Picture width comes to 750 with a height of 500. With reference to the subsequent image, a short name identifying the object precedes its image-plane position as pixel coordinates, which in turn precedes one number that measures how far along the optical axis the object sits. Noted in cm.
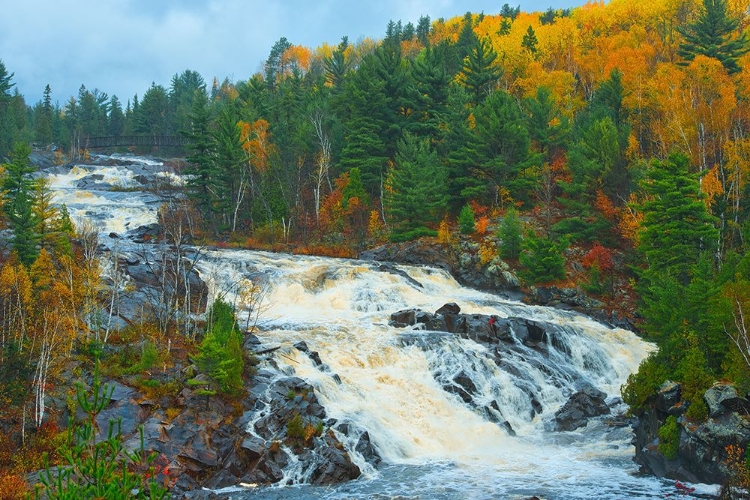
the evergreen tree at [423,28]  13588
